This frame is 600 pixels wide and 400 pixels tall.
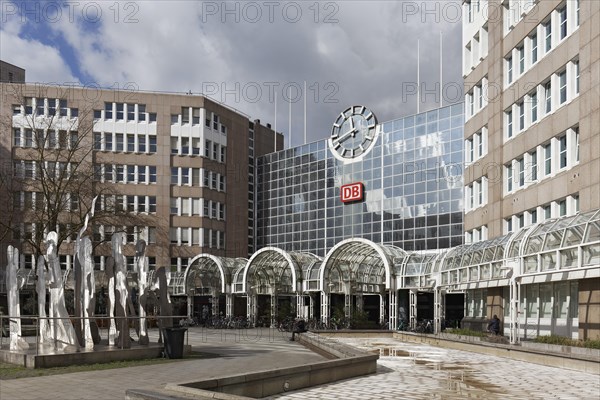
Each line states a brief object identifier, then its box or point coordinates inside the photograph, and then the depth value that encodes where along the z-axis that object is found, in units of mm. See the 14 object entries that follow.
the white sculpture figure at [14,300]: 22578
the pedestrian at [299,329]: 34906
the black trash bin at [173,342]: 21969
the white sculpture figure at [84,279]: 22531
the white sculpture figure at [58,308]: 21359
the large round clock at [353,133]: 67938
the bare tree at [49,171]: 36875
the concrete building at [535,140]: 28734
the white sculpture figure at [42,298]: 22328
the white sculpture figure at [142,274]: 24469
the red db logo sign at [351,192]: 68125
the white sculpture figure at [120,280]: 23234
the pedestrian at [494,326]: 33000
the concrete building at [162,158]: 70875
